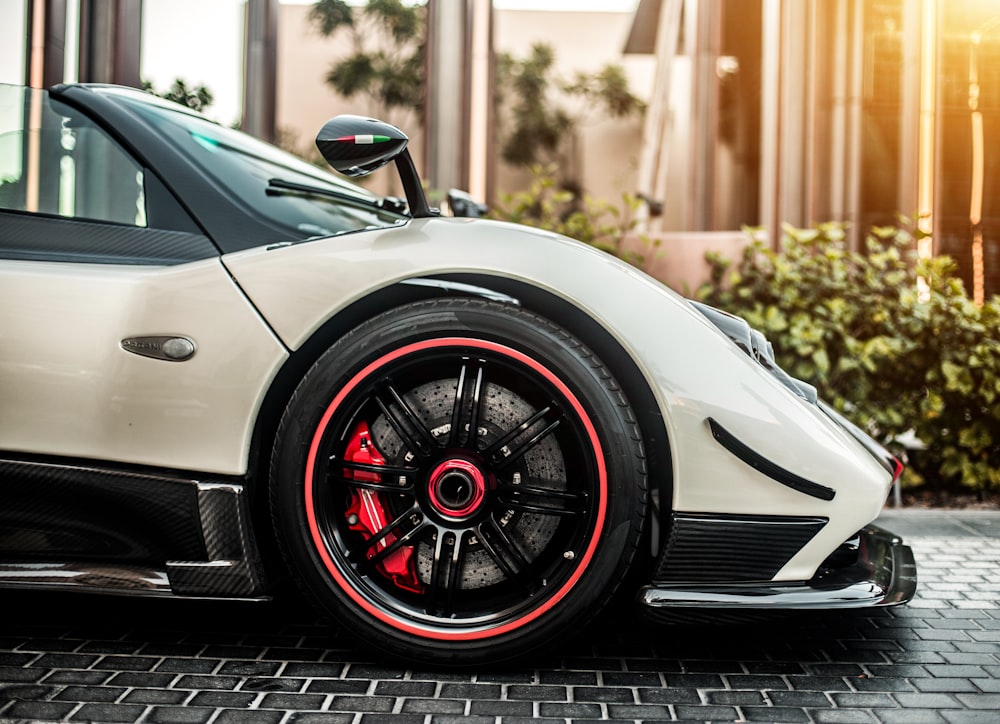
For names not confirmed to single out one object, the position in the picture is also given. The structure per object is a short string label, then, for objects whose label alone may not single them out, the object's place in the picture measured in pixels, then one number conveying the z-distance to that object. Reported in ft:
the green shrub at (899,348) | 11.90
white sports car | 5.60
